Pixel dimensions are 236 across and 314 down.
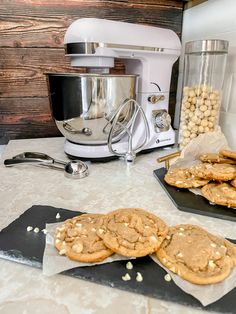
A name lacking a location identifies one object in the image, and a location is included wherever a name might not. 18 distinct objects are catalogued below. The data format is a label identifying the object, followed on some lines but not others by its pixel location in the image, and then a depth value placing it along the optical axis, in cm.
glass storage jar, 75
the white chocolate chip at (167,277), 32
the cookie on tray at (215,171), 53
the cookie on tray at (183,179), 55
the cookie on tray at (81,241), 34
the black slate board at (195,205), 48
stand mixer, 65
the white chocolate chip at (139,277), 32
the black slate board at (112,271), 30
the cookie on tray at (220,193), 49
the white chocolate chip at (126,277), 32
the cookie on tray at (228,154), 58
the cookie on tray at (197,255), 32
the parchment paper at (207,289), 30
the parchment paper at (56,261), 34
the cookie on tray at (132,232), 35
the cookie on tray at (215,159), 60
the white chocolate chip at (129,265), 34
